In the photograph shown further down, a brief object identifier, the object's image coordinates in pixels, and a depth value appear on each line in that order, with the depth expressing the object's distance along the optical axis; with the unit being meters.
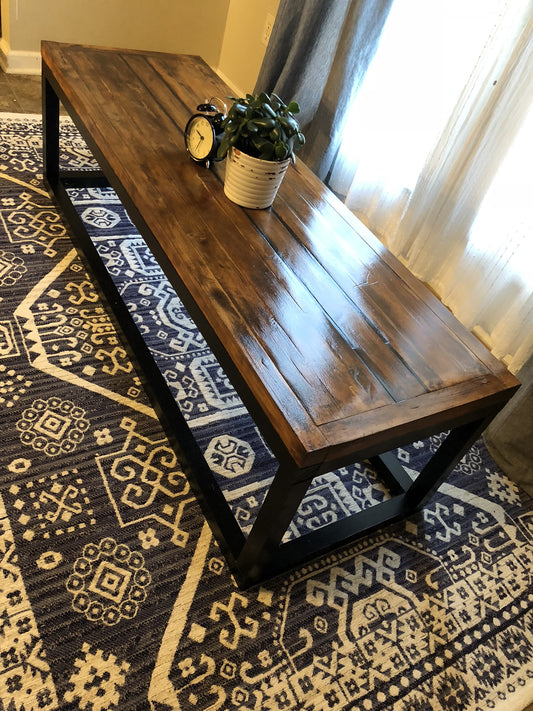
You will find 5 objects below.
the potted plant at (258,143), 1.31
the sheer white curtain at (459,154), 1.79
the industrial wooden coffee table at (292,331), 1.03
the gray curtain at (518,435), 1.61
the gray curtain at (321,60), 2.17
